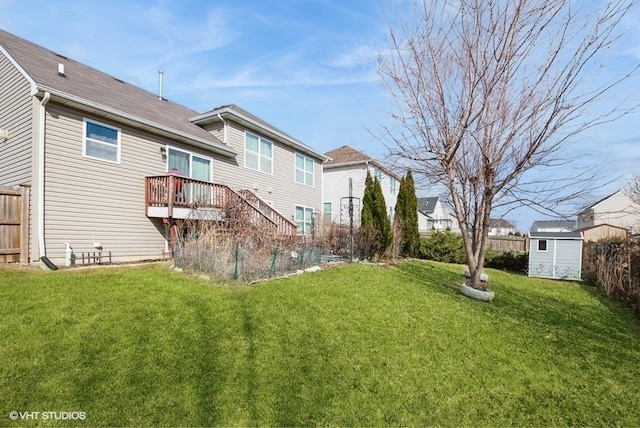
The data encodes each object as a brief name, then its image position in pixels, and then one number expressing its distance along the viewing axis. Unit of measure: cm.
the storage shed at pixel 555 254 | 1240
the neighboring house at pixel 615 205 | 2809
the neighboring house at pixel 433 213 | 4657
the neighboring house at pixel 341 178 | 2200
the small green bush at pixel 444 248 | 1584
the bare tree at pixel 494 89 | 551
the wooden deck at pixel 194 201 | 955
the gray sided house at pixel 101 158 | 790
